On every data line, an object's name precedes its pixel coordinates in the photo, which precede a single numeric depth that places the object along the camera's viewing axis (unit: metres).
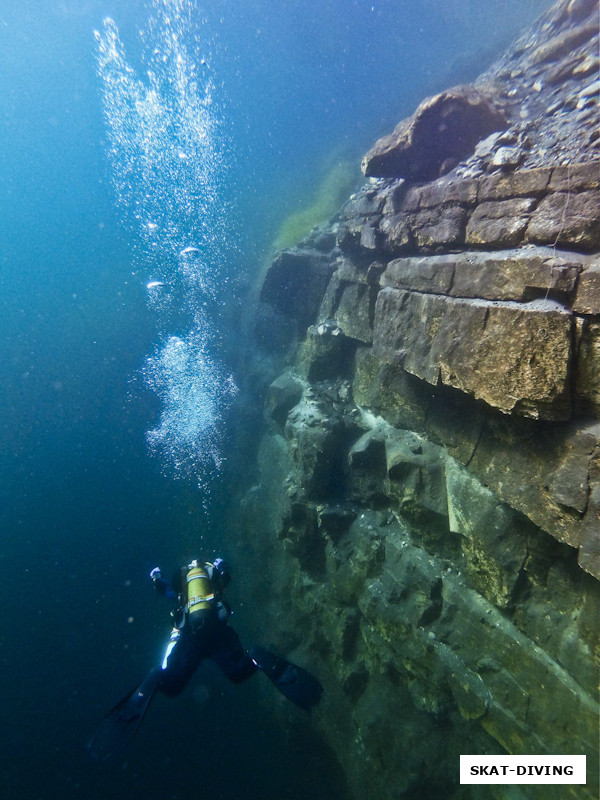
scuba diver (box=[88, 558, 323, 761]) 4.78
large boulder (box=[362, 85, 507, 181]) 6.03
